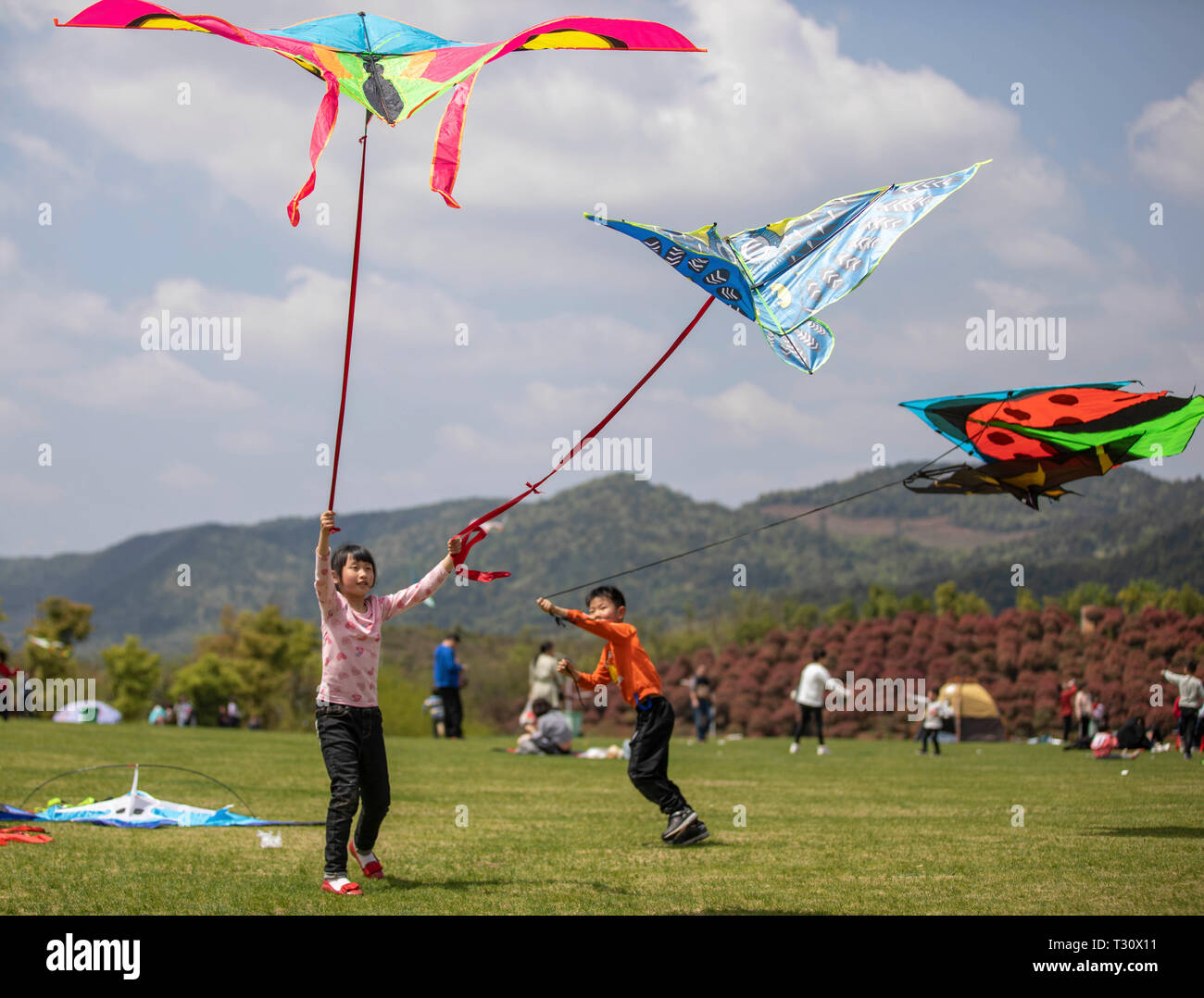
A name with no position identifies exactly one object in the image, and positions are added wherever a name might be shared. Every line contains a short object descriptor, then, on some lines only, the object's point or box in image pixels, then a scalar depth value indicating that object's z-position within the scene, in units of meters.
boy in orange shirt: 8.86
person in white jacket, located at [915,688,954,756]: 20.73
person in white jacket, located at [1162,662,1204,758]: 18.95
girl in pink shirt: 6.89
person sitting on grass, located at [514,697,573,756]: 19.48
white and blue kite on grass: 9.22
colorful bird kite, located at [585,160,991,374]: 6.98
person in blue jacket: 21.06
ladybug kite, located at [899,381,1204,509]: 9.34
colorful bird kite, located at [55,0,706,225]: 6.33
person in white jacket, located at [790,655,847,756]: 20.50
